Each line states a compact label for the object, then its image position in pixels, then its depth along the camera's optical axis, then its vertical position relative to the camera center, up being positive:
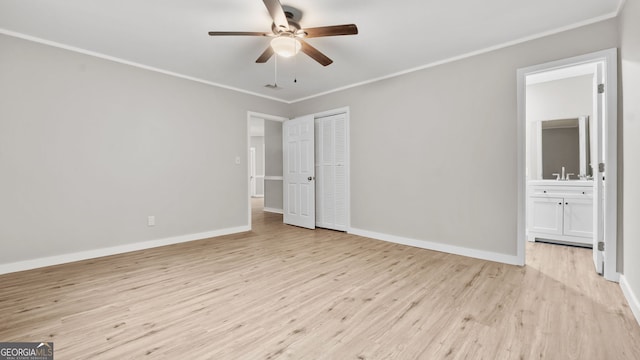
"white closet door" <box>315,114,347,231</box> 4.98 +0.10
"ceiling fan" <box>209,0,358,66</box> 2.34 +1.30
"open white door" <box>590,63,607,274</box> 2.78 +0.07
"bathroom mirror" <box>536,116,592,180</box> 4.07 +0.41
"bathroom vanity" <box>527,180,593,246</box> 3.83 -0.52
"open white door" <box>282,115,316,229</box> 5.29 +0.11
